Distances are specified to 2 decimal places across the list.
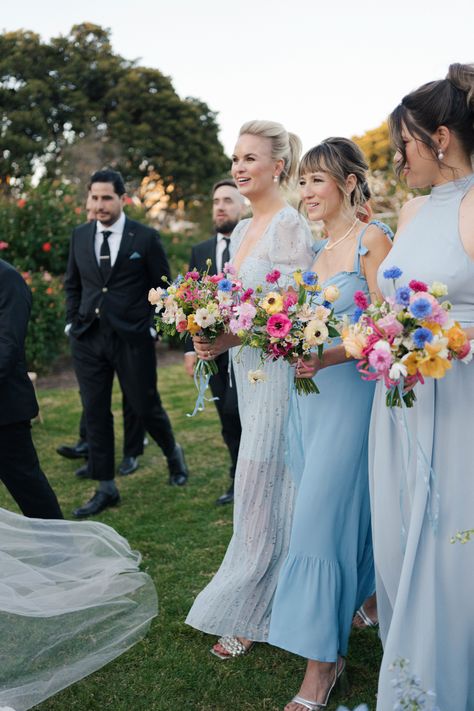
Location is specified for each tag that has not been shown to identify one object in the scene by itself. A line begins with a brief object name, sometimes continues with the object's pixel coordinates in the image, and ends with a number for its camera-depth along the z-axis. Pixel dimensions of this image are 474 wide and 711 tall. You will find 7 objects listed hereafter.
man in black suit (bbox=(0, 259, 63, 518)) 4.09
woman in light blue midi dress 3.28
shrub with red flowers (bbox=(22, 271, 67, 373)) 10.93
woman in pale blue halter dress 2.73
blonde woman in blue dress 3.70
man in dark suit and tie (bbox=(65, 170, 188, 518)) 6.01
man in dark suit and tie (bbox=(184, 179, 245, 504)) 6.18
